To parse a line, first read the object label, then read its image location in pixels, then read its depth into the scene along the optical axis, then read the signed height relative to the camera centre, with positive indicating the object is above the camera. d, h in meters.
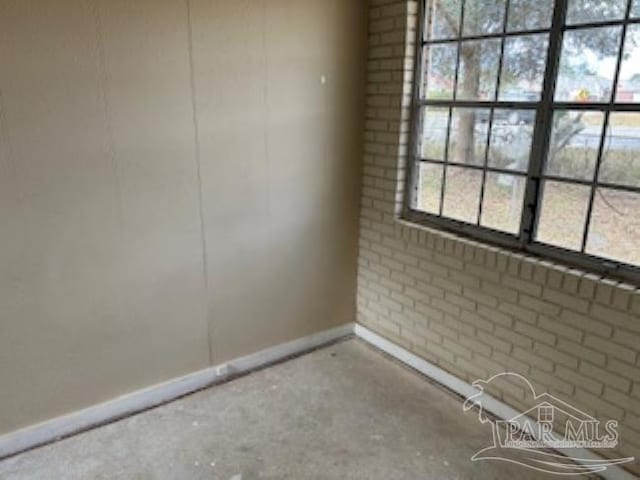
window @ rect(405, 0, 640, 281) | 1.90 -0.09
